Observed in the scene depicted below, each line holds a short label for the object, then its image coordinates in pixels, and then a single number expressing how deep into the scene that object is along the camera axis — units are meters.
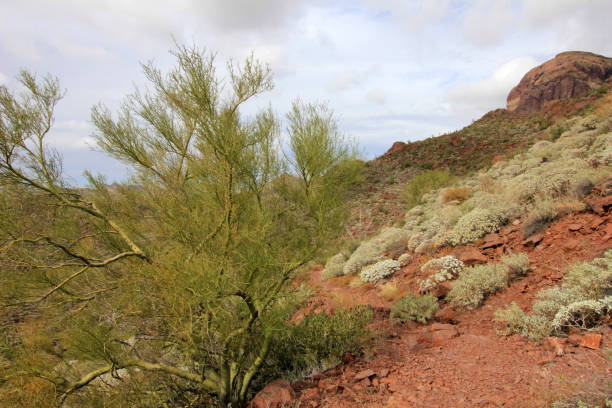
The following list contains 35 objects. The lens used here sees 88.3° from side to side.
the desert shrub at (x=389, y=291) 7.87
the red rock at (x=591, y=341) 3.43
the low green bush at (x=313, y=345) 4.83
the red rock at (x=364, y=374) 4.10
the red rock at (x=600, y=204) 5.82
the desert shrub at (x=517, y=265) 5.86
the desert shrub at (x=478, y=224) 8.21
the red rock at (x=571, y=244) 5.55
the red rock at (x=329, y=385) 4.00
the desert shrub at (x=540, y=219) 6.78
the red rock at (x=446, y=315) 5.66
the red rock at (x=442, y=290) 6.59
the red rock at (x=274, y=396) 3.87
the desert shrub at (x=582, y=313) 3.82
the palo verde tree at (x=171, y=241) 3.59
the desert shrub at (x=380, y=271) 9.45
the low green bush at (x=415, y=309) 5.97
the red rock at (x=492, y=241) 7.35
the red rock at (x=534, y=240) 6.45
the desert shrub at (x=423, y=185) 18.98
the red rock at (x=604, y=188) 6.20
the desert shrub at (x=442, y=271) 7.06
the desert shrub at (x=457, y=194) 12.77
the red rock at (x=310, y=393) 3.99
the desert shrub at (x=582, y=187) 6.73
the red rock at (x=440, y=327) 5.16
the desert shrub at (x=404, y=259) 9.61
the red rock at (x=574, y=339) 3.63
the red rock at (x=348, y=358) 4.80
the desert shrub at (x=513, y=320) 4.47
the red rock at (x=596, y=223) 5.59
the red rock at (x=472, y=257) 7.11
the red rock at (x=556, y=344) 3.55
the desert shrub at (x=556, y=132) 15.97
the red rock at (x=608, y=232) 5.17
